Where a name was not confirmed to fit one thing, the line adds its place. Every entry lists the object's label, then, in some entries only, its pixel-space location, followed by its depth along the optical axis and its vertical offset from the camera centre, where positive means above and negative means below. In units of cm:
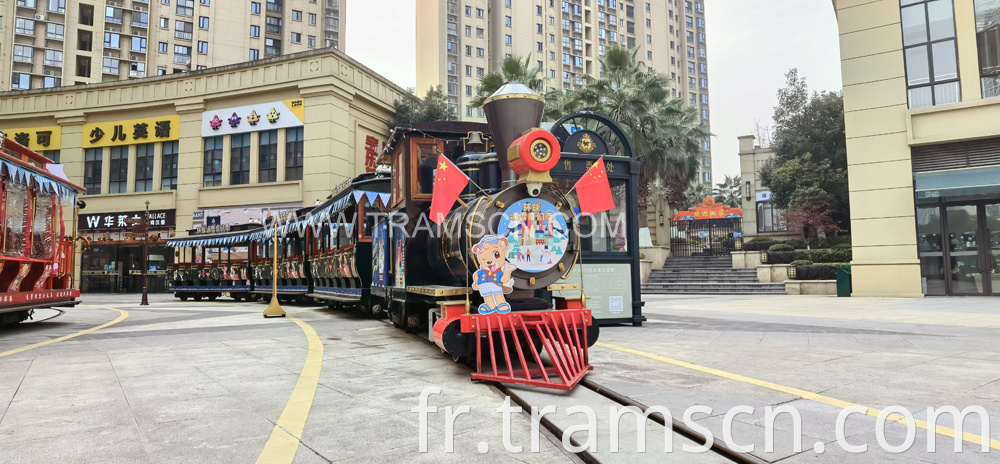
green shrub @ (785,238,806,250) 2702 +78
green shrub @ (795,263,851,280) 1980 -44
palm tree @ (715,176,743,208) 6525 +808
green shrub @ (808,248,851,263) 2095 +13
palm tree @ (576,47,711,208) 2186 +613
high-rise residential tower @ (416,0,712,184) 6041 +2546
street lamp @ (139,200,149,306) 1878 -53
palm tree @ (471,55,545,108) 2170 +736
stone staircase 2117 -77
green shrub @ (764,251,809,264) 2322 +10
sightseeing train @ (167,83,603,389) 546 +22
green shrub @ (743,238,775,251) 2876 +75
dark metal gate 2823 +110
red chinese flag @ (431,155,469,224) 557 +77
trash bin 1759 -74
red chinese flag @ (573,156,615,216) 619 +79
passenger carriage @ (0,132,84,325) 916 +61
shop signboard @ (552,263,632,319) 975 -47
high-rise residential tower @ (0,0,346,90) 4300 +1781
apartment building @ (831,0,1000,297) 1556 +320
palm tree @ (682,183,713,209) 5699 +712
